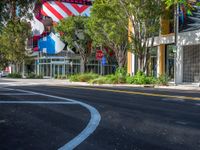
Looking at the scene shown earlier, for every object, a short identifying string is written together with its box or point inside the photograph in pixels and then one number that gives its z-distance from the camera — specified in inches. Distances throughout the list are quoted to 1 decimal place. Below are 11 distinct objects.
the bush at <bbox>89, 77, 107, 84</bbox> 1454.8
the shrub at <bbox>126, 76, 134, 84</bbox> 1381.6
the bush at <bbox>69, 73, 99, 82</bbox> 1707.7
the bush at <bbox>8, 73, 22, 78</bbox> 2672.2
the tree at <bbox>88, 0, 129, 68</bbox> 1423.5
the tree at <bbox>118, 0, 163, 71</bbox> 1326.3
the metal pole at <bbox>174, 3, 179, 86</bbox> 1281.5
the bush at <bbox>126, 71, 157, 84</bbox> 1321.4
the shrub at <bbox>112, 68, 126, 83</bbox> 1435.8
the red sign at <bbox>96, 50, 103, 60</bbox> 1599.4
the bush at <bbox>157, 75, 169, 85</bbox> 1270.3
